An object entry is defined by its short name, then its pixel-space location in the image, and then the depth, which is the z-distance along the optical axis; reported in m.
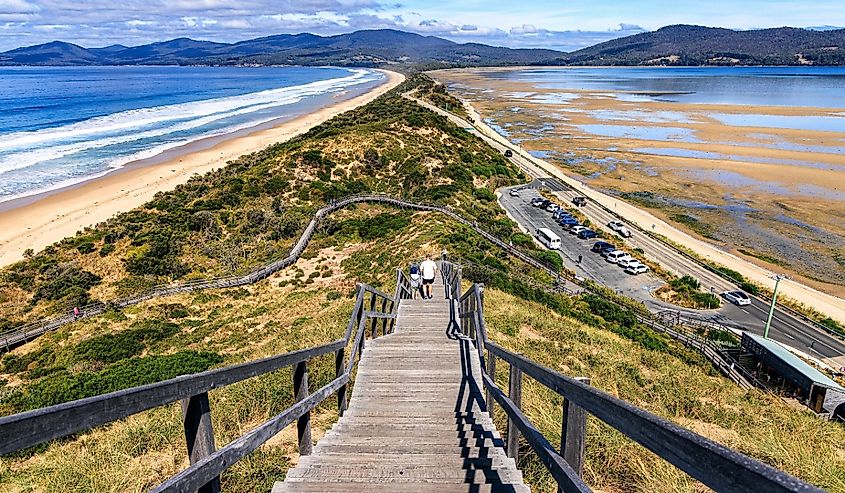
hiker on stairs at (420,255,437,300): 13.62
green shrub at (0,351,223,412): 10.74
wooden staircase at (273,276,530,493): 3.80
